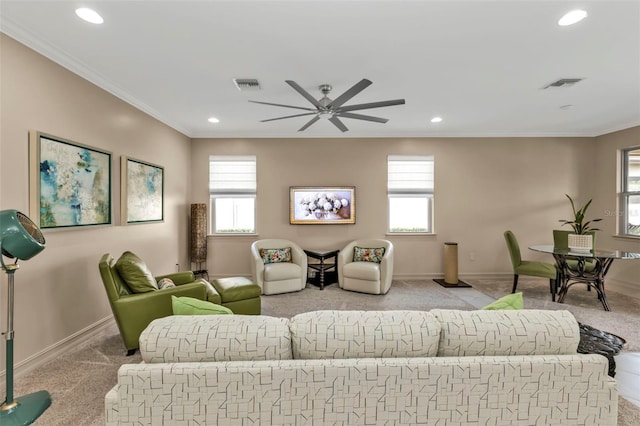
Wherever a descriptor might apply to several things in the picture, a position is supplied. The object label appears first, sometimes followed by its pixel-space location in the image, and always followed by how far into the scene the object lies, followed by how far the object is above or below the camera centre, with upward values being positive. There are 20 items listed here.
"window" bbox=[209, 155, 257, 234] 5.51 +0.39
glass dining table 3.70 -0.75
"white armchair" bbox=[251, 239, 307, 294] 4.51 -0.99
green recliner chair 2.52 -0.84
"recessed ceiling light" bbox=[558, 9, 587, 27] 2.09 +1.45
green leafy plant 4.05 -0.19
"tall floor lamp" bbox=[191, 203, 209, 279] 5.07 -0.43
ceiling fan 2.54 +1.08
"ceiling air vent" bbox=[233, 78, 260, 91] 3.18 +1.43
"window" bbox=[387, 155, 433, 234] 5.52 +0.35
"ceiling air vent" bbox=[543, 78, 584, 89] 3.16 +1.45
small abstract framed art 3.50 +0.25
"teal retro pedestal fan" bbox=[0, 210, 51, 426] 1.67 -0.28
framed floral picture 5.44 +0.11
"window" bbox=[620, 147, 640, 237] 4.76 +0.32
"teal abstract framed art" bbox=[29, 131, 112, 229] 2.42 +0.25
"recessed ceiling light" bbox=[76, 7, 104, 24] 2.08 +1.43
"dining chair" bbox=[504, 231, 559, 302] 4.24 -0.84
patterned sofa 1.15 -0.67
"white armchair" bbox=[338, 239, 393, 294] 4.51 -1.00
